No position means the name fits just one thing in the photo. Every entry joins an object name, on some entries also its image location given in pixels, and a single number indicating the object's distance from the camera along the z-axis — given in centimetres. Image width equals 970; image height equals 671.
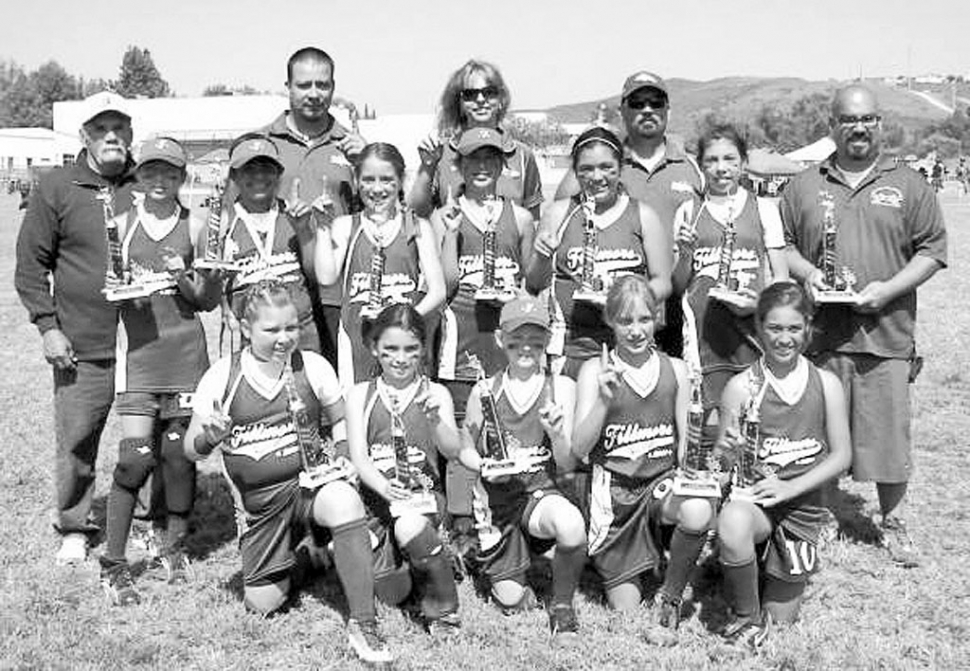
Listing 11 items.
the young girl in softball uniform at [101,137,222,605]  553
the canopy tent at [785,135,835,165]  5584
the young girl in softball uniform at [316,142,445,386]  560
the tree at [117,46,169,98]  15000
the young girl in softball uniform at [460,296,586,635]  492
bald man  578
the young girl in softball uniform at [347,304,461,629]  488
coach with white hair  573
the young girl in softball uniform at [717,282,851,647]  485
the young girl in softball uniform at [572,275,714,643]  497
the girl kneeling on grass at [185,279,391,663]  483
